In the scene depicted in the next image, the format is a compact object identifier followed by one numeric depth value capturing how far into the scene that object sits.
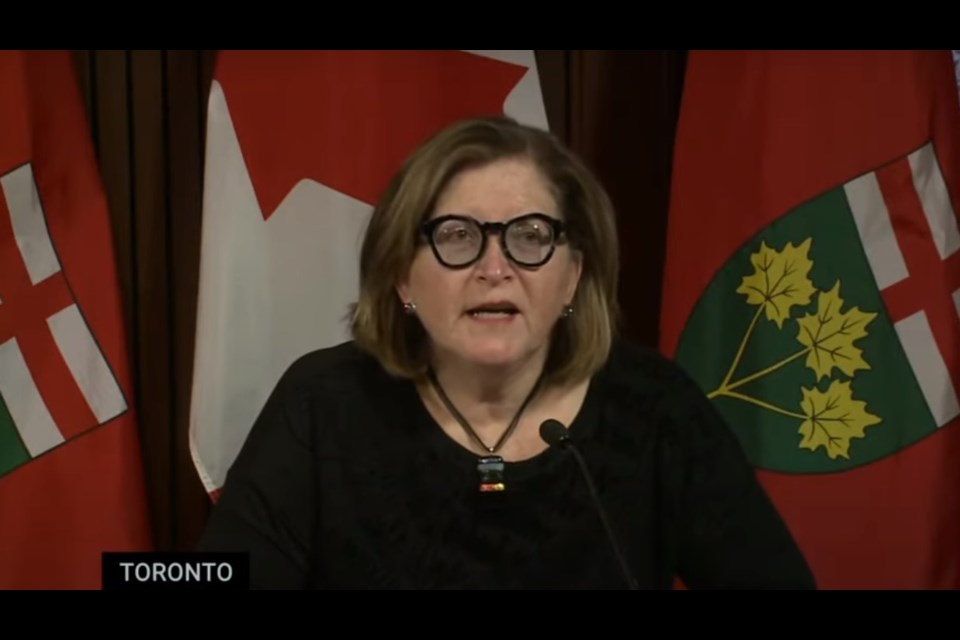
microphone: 4.12
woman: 4.21
